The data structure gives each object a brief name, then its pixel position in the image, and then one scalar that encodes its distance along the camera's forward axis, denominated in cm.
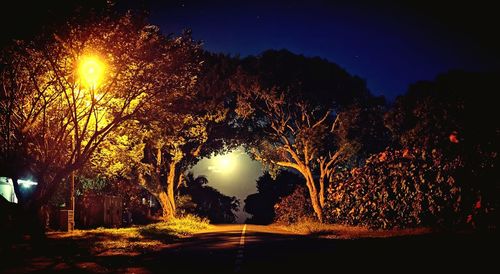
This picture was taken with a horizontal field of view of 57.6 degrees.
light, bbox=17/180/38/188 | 3703
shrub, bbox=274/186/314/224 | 3588
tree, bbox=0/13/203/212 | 1659
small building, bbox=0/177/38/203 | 3628
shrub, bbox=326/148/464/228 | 1797
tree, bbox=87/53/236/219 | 2300
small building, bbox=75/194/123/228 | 2731
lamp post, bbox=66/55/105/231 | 1684
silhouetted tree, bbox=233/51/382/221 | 3170
